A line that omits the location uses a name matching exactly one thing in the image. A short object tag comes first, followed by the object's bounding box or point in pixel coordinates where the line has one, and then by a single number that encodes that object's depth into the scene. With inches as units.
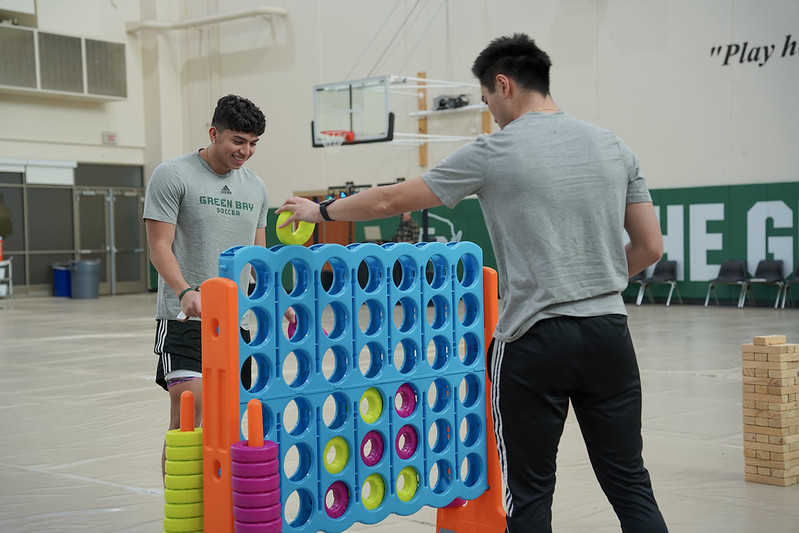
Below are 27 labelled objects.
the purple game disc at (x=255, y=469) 116.8
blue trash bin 972.6
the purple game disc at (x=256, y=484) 117.0
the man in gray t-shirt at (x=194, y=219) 154.6
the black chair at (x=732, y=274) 667.4
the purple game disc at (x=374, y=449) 146.0
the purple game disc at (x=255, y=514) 118.1
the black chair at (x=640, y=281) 713.6
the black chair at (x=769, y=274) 646.5
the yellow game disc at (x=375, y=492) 146.0
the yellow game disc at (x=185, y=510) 126.6
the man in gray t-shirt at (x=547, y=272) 111.8
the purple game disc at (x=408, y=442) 151.8
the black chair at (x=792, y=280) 629.6
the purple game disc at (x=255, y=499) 117.6
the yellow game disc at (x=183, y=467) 126.4
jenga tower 199.2
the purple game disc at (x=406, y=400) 152.2
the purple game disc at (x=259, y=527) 118.7
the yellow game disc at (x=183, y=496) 126.3
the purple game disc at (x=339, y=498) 140.8
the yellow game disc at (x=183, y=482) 126.2
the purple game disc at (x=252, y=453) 116.8
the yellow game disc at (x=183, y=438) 125.6
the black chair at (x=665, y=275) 707.4
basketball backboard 758.5
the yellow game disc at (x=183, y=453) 126.0
